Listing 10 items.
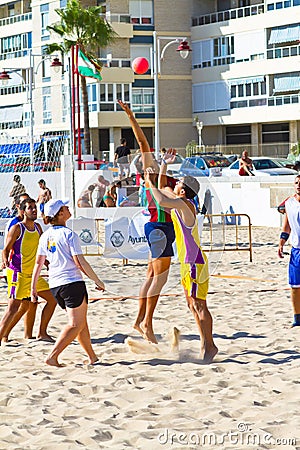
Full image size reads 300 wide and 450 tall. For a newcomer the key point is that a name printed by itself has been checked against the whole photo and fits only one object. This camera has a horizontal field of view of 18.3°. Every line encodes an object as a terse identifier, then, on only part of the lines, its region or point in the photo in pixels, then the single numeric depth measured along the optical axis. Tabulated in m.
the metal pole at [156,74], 34.67
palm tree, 50.25
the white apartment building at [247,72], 53.25
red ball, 27.24
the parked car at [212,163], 31.47
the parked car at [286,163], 34.86
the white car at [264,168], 31.83
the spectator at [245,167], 28.80
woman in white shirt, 7.71
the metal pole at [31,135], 26.40
